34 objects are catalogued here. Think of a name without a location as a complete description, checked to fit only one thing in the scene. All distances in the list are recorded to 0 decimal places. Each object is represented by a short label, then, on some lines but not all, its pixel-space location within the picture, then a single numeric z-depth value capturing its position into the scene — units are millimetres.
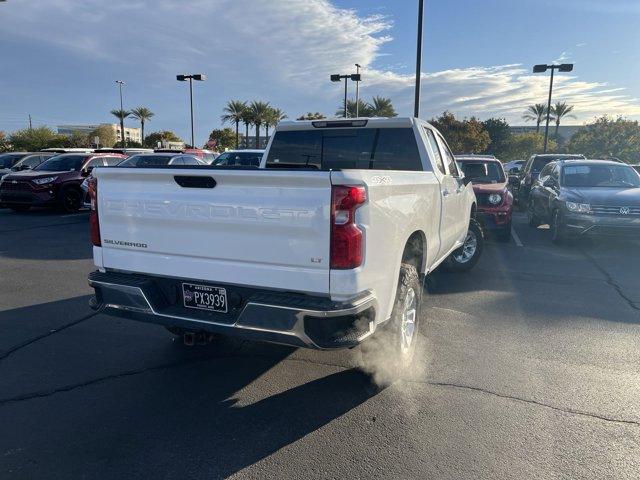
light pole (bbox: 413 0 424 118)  14828
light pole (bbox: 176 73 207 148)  31156
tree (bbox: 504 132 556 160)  53312
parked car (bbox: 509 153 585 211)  15976
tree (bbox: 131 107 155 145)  59906
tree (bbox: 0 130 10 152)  47838
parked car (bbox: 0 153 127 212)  14040
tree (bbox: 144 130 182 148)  64144
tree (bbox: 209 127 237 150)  65688
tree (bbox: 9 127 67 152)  48188
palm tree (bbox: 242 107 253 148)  51469
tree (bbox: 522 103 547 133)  57294
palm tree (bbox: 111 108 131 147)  57812
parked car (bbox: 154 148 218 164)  19444
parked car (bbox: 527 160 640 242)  8836
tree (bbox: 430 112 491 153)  44250
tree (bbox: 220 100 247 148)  52281
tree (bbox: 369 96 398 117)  42844
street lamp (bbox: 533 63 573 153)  26516
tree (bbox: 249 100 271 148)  51062
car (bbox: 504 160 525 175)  18875
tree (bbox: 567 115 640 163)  39219
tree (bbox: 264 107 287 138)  51688
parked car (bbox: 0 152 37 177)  19378
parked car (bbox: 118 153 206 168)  14892
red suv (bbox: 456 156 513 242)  8930
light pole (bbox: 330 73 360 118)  28500
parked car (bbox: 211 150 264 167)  14633
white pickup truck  2926
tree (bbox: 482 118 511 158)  56438
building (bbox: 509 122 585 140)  97562
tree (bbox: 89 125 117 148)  58775
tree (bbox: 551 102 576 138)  53438
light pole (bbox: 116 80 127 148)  56800
